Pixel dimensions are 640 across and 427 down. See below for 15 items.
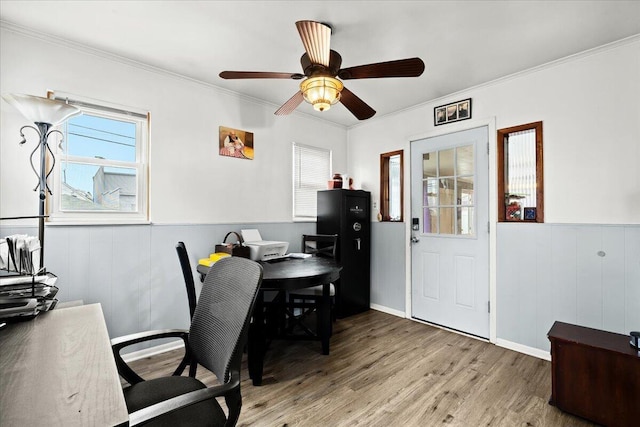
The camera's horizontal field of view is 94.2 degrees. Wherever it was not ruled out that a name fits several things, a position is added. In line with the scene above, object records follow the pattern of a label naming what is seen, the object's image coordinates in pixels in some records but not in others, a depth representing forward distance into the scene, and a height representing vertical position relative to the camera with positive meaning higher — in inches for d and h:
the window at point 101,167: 91.4 +16.5
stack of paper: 46.2 -13.2
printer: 105.7 -11.3
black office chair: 39.5 -20.3
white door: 118.8 -5.7
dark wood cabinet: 67.4 -38.3
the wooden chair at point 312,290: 107.9 -26.5
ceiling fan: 69.6 +36.8
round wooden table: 79.6 -17.8
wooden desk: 24.2 -16.2
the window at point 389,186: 152.6 +16.0
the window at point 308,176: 149.9 +21.4
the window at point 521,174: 104.8 +16.2
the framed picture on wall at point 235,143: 122.6 +31.6
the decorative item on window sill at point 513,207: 110.3 +3.8
